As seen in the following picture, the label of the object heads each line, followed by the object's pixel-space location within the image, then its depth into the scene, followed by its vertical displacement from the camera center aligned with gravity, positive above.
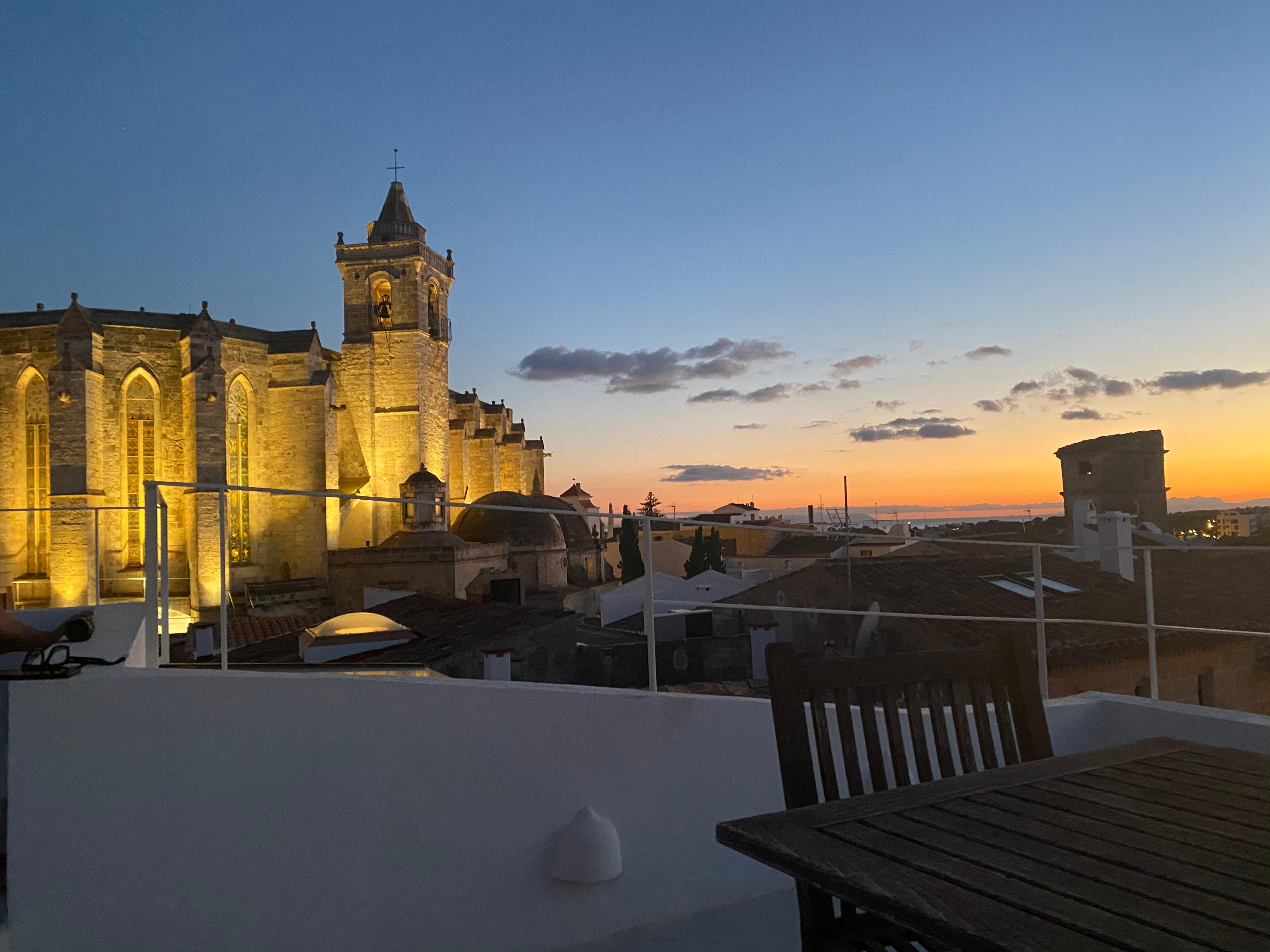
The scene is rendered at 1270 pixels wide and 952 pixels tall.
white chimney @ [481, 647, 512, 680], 7.55 -1.29
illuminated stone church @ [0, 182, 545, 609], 26.55 +3.55
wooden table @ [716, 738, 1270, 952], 1.11 -0.56
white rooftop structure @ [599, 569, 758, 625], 17.72 -1.79
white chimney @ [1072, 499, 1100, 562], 18.30 -0.74
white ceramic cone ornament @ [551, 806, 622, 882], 2.98 -1.18
